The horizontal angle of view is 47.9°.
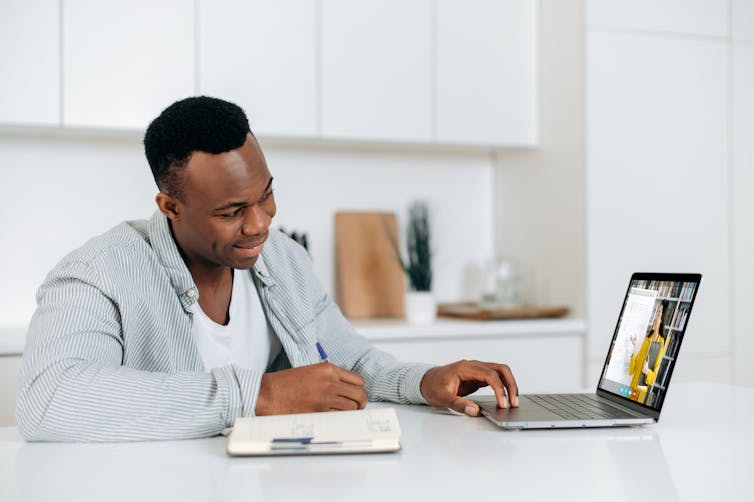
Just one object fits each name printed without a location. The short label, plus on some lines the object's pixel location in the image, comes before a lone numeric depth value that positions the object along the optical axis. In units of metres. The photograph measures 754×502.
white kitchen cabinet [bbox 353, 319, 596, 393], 2.88
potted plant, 3.08
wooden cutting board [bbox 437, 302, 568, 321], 3.05
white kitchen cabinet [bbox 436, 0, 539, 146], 3.20
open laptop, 1.26
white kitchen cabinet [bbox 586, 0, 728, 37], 3.09
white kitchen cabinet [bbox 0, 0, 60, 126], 2.71
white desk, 0.94
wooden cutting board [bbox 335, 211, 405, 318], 3.30
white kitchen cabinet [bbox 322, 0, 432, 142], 3.05
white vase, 3.08
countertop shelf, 2.85
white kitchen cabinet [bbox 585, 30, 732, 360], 3.09
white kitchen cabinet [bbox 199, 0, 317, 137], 2.91
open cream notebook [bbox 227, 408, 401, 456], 1.08
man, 1.23
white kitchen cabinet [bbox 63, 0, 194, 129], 2.78
